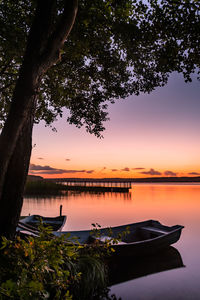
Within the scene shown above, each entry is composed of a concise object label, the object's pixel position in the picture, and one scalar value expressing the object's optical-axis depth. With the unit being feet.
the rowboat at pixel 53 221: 45.21
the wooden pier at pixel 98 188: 187.62
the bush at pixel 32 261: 6.51
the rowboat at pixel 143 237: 29.01
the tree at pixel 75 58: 11.68
